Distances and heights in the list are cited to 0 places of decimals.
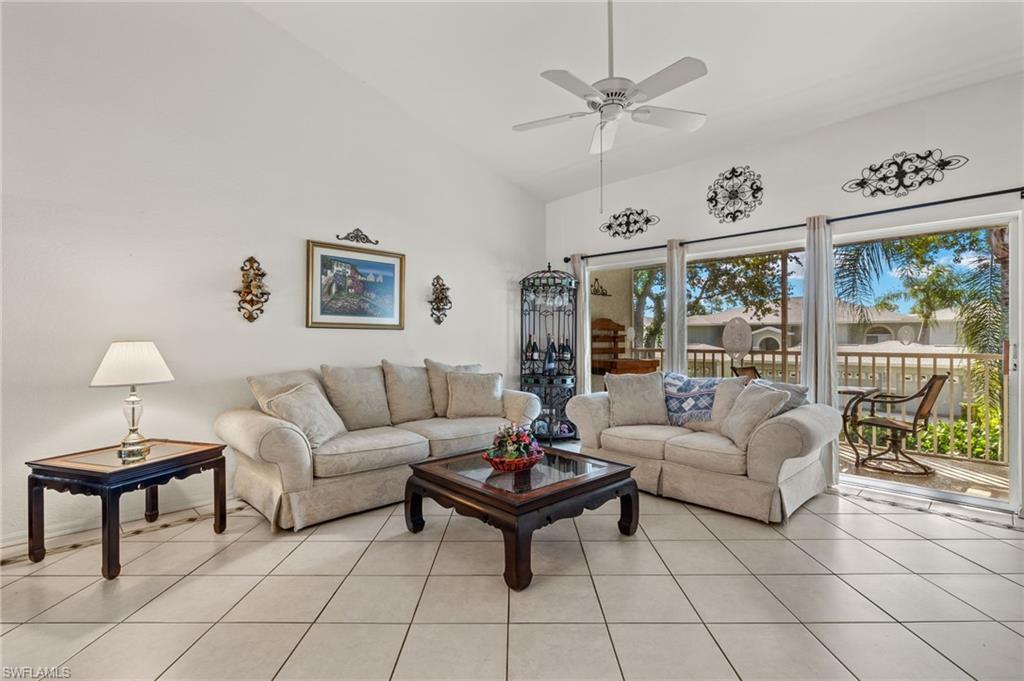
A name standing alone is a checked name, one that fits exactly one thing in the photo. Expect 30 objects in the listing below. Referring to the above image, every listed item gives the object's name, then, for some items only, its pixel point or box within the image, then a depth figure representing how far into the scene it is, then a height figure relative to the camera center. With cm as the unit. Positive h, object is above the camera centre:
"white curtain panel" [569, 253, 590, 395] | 567 +23
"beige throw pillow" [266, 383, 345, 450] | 315 -50
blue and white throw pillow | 382 -49
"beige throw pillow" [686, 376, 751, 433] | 366 -49
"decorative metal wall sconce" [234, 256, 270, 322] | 363 +38
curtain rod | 316 +98
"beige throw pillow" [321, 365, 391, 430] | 377 -47
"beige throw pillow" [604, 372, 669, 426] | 397 -52
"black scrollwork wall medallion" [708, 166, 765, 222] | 428 +136
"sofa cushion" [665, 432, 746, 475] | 316 -80
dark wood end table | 233 -73
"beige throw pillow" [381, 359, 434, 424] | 409 -48
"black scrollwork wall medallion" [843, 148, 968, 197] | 337 +124
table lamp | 259 -19
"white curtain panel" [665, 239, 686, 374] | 470 +32
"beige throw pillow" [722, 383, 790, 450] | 318 -50
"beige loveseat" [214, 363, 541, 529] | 291 -71
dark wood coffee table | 224 -82
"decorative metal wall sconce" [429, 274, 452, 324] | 492 +41
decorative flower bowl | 271 -66
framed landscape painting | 406 +48
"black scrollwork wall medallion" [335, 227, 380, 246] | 425 +95
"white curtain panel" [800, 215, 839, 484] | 376 +13
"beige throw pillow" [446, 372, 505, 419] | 429 -52
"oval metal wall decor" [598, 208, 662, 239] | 509 +130
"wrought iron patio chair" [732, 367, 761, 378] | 468 -33
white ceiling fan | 239 +135
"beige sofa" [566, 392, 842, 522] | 299 -87
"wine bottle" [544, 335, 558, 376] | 554 -25
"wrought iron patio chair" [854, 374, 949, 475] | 391 -75
